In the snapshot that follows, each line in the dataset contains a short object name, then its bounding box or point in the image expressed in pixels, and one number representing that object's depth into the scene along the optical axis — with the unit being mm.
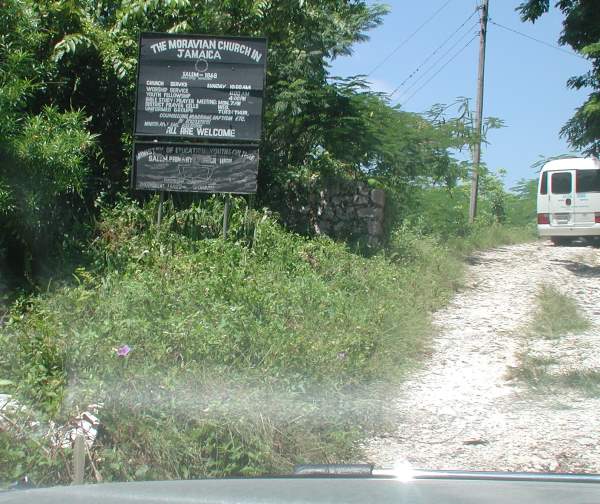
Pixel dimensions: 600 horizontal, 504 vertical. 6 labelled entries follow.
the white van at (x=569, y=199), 16281
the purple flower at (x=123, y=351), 5348
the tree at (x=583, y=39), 12742
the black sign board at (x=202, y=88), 9945
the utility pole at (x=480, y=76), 20188
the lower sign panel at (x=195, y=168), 10062
